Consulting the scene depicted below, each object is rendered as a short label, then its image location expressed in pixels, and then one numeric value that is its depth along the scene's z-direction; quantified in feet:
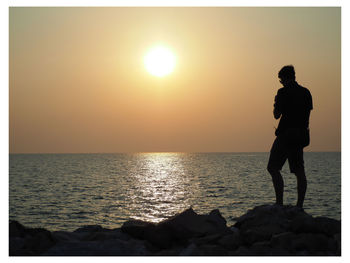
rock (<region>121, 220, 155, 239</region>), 23.01
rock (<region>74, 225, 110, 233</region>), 27.70
